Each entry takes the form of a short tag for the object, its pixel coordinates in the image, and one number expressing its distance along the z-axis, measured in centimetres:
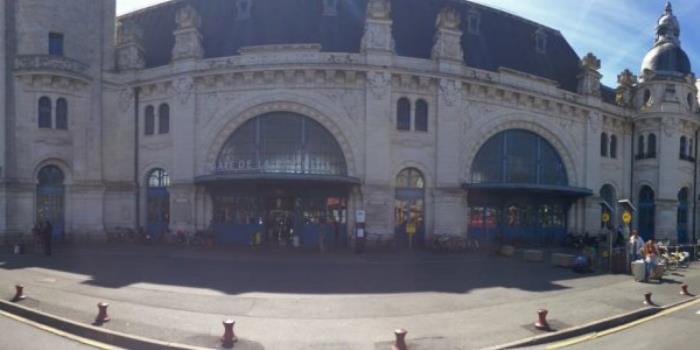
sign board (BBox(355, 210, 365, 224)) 2183
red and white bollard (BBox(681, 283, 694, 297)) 1367
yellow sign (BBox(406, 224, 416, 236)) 2363
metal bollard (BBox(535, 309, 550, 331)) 917
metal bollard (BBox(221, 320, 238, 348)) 780
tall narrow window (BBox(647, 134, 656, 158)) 3398
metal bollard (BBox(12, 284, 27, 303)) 1091
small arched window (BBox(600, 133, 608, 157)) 3284
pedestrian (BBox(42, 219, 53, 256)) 2000
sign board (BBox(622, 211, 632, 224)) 1725
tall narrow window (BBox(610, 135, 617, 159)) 3372
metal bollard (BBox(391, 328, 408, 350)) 757
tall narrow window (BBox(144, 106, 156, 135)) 2727
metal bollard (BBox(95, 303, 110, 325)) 905
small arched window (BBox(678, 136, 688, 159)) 3459
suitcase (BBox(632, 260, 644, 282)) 1583
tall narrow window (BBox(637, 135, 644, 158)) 3434
